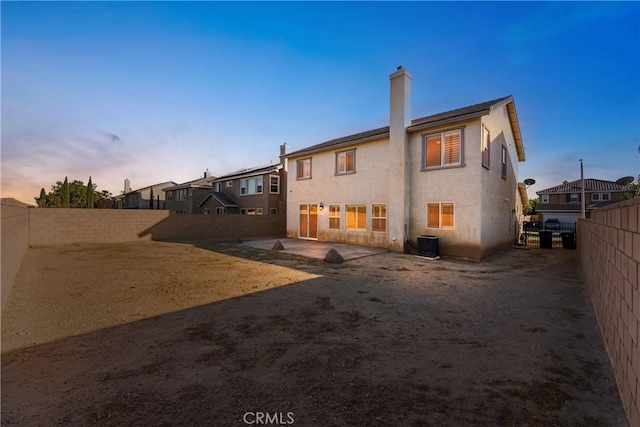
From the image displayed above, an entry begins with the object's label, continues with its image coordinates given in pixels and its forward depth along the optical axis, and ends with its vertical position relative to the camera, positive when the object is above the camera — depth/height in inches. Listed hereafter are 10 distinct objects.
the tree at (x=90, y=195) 1138.7 +80.0
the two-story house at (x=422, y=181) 485.4 +69.8
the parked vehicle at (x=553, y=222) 1569.1 -53.0
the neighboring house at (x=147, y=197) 1771.7 +118.8
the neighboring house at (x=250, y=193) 1033.5 +84.9
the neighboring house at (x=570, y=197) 1617.9 +103.6
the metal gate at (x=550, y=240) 674.2 -75.9
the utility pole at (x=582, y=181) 830.3 +101.0
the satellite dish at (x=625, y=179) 733.2 +92.1
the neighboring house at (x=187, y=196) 1332.4 +93.6
